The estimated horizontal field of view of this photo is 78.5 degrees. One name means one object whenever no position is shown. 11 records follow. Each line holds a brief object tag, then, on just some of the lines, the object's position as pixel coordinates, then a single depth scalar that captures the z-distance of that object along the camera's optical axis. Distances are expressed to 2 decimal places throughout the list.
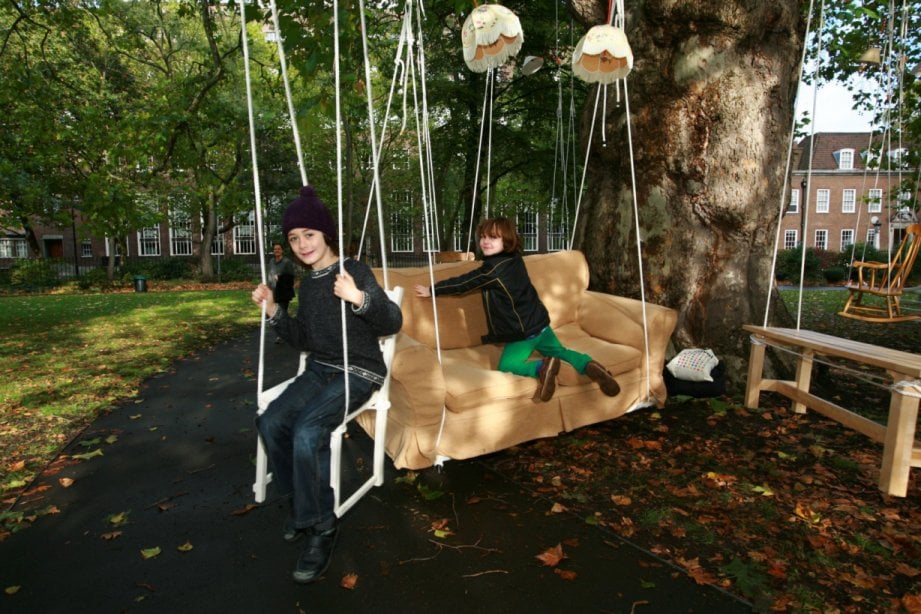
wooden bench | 2.97
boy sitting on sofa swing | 3.82
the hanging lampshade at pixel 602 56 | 3.70
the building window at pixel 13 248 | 32.91
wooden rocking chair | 6.48
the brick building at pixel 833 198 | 39.09
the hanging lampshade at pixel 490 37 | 3.77
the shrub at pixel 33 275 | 20.92
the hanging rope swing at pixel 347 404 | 2.36
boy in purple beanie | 2.50
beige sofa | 3.21
